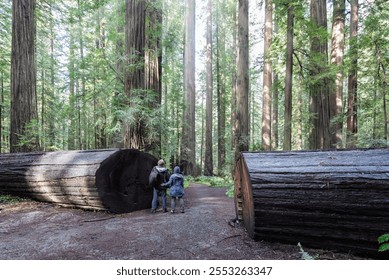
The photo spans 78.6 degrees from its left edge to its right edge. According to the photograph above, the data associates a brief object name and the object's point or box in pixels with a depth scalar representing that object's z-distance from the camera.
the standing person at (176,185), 5.53
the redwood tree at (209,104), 18.72
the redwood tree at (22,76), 8.23
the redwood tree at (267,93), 12.33
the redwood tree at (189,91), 15.87
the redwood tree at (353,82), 7.22
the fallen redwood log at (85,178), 5.29
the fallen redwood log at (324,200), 2.83
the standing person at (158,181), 5.66
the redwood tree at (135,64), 7.27
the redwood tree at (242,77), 10.43
